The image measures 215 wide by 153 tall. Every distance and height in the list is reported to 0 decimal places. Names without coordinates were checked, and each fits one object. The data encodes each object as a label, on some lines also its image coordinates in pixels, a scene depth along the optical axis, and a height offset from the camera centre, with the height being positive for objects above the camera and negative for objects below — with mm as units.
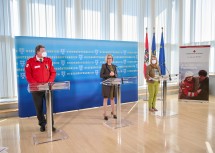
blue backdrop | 4406 +74
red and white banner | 5797 -152
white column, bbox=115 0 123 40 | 6309 +1539
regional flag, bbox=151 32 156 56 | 6082 +633
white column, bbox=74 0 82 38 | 5635 +1446
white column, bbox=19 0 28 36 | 4961 +1303
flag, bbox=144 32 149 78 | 6035 +321
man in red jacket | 3377 -65
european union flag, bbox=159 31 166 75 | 6211 +328
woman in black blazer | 4148 -155
